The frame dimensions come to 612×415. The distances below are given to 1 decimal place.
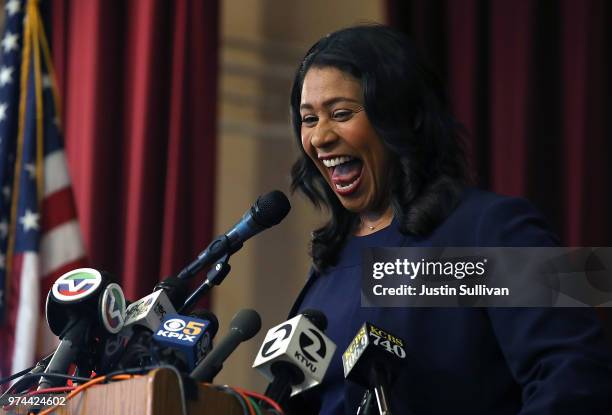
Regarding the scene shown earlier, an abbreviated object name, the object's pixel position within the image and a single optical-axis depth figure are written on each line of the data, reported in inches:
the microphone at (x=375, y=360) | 200.2
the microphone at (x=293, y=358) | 201.2
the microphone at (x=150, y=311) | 202.2
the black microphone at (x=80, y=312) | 201.5
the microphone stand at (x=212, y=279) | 205.7
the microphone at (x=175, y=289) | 205.5
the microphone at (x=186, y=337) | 198.9
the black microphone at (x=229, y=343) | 198.9
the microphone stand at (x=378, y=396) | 199.2
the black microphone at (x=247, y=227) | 207.1
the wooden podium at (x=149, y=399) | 194.0
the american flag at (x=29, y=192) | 252.2
